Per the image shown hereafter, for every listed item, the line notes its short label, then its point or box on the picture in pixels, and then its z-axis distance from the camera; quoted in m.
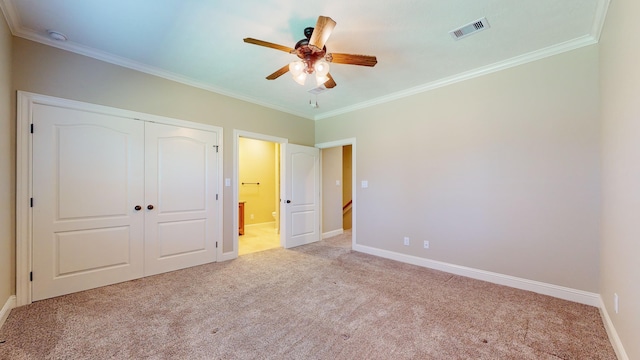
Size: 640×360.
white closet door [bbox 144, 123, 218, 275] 3.32
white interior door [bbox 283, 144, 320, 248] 4.83
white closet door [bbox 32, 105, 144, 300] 2.61
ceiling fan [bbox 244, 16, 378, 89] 2.26
